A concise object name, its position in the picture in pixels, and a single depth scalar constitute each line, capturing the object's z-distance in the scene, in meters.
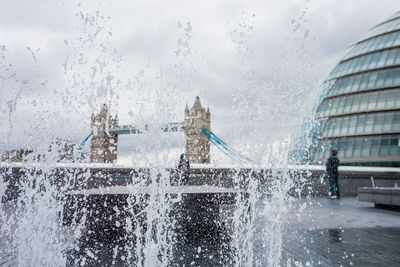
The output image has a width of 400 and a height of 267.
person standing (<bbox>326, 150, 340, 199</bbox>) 8.09
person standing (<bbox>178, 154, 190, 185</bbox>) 9.66
